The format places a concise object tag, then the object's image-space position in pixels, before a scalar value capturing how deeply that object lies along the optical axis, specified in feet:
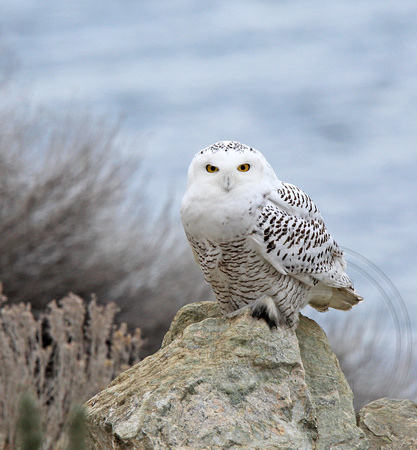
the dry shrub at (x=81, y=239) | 82.48
